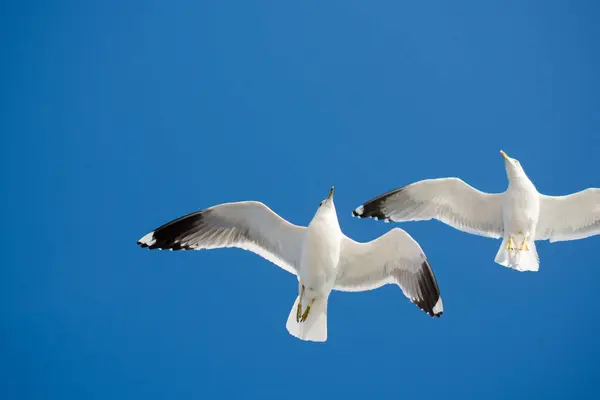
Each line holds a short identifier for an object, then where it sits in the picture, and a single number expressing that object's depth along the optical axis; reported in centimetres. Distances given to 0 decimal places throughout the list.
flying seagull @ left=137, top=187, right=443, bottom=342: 1528
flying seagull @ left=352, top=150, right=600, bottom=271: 1717
